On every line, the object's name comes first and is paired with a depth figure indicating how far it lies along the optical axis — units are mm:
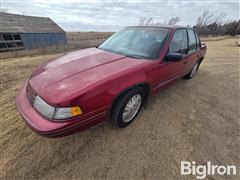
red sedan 1596
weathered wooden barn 16286
